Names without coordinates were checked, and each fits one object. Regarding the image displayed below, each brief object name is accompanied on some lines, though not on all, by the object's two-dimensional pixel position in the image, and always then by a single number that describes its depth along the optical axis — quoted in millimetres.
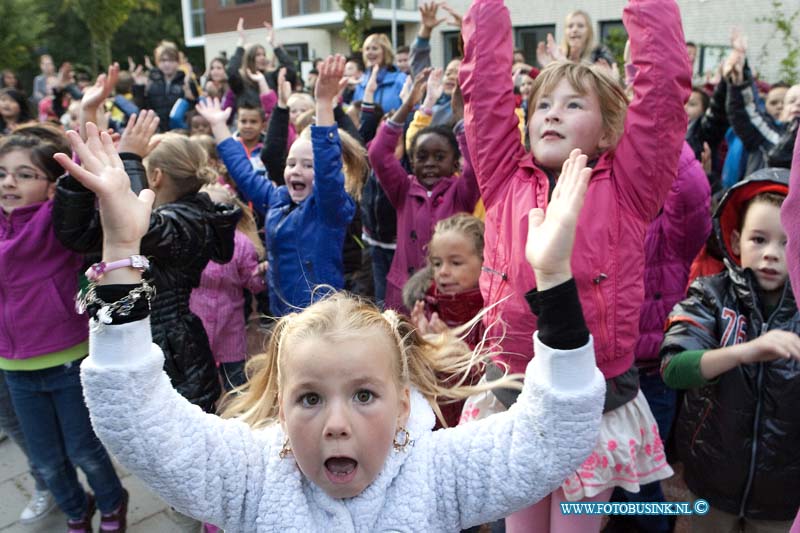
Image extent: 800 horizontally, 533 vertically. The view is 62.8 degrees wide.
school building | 14703
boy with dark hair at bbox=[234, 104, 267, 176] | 5438
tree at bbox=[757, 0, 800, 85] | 13041
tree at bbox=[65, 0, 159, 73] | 24328
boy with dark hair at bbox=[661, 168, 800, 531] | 2049
